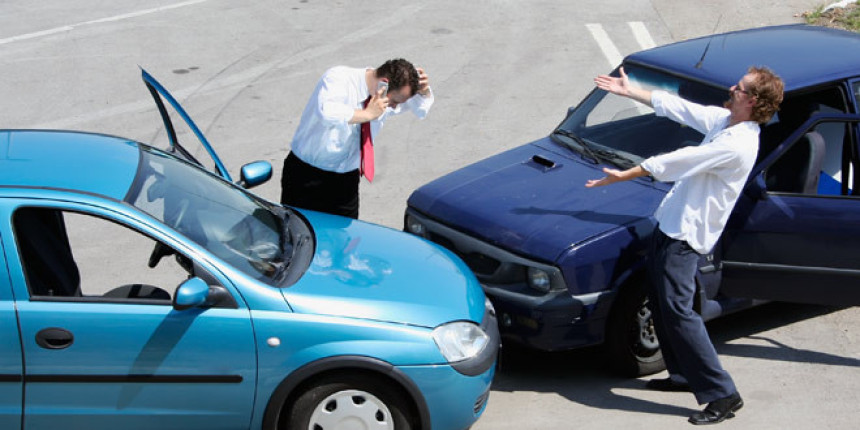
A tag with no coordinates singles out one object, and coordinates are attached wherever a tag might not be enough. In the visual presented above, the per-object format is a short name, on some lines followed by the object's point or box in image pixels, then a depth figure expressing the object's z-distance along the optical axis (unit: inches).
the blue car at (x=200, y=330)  394.9
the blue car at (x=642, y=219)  489.1
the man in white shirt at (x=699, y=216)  463.8
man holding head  533.0
